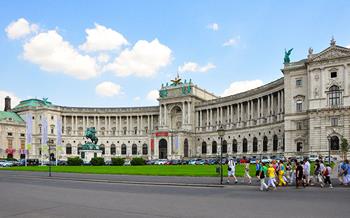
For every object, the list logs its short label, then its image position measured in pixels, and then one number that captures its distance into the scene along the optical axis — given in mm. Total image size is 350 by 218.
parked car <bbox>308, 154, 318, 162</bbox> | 79019
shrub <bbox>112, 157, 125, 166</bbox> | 90675
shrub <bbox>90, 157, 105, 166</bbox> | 85875
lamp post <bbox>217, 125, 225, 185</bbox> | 38656
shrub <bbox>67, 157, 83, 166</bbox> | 89012
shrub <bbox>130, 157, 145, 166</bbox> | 88856
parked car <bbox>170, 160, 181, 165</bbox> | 102525
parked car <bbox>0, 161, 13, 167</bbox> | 97325
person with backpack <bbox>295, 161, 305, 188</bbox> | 32406
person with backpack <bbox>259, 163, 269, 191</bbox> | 30453
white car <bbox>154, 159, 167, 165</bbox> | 102188
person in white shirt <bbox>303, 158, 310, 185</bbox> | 33375
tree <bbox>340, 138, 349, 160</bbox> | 73062
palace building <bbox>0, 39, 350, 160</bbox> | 84125
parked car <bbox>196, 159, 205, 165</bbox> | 98938
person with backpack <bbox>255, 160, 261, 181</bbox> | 34719
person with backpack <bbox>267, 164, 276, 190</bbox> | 31116
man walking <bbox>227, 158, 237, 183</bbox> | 37281
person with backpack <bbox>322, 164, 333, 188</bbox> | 32156
